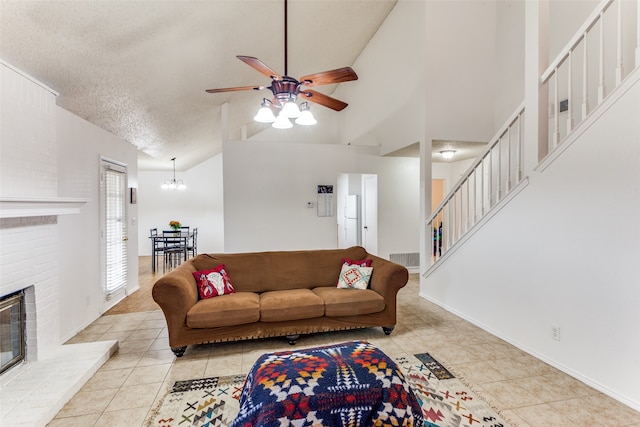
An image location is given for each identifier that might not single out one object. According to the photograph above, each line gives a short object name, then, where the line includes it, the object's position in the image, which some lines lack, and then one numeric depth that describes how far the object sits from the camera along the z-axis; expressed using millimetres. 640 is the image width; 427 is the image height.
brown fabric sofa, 2795
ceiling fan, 2594
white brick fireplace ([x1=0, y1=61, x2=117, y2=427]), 2109
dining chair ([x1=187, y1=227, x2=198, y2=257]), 7992
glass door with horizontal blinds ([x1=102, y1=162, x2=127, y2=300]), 4062
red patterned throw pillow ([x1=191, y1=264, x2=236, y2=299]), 3148
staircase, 2344
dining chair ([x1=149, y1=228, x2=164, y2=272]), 6562
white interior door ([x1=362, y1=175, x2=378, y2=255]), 6105
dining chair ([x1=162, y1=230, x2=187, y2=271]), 6570
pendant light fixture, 7970
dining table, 6562
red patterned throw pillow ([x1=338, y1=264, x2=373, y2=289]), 3463
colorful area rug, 1967
